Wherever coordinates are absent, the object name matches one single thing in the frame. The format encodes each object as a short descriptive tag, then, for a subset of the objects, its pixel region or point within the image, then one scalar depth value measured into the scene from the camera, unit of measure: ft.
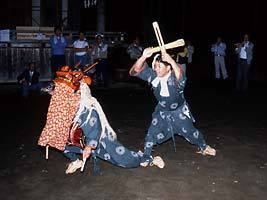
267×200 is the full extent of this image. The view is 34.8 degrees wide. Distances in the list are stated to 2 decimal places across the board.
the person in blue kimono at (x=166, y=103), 18.34
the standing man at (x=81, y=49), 44.24
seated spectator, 38.93
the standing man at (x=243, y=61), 41.27
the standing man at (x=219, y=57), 51.34
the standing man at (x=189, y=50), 50.81
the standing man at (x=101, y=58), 45.16
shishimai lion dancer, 16.34
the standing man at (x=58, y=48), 43.04
